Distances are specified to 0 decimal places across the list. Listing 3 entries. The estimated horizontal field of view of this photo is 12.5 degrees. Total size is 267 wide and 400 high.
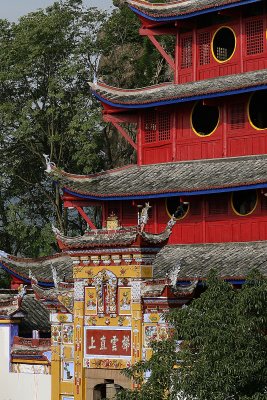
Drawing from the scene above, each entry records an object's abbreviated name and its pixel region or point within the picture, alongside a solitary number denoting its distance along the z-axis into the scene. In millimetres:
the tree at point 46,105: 59344
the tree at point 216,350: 26312
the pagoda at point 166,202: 33125
